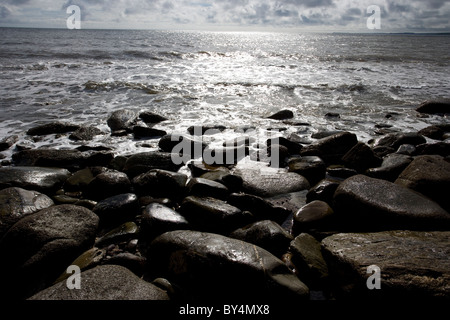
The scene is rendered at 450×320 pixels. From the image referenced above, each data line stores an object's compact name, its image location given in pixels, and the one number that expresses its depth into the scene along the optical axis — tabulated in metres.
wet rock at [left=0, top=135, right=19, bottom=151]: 4.75
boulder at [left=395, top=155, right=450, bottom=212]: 3.05
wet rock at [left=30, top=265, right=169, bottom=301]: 1.87
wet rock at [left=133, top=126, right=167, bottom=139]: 5.46
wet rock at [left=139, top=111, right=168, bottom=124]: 6.31
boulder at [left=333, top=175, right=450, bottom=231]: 2.53
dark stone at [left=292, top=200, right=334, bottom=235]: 2.77
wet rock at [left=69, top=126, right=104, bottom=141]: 5.29
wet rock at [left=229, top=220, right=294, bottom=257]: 2.51
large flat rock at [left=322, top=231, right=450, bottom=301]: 1.79
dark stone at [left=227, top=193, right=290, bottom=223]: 3.06
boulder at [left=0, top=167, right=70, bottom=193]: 3.38
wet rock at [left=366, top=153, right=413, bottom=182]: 3.72
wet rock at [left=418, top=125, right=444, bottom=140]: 5.44
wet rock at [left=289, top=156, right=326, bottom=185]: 3.98
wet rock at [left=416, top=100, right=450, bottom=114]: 7.06
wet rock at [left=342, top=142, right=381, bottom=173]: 4.09
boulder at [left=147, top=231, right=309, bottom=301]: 1.96
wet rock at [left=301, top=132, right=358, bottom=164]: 4.50
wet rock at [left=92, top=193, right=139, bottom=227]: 2.94
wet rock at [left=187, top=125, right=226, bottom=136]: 5.64
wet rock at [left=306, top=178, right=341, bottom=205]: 3.23
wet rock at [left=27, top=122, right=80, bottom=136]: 5.45
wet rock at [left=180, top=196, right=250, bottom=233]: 2.79
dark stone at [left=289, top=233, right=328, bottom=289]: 2.20
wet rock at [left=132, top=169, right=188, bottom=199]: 3.47
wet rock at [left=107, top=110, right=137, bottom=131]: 5.76
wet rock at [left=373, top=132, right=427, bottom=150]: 4.91
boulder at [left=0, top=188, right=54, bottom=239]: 2.52
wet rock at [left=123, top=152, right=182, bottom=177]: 3.98
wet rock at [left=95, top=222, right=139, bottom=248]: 2.64
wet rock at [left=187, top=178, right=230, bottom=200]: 3.28
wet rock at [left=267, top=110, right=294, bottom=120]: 6.55
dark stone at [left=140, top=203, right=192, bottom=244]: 2.68
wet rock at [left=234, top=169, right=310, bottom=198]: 3.57
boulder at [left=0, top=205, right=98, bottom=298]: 2.21
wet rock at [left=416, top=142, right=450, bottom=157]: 4.48
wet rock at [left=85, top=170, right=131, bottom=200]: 3.38
